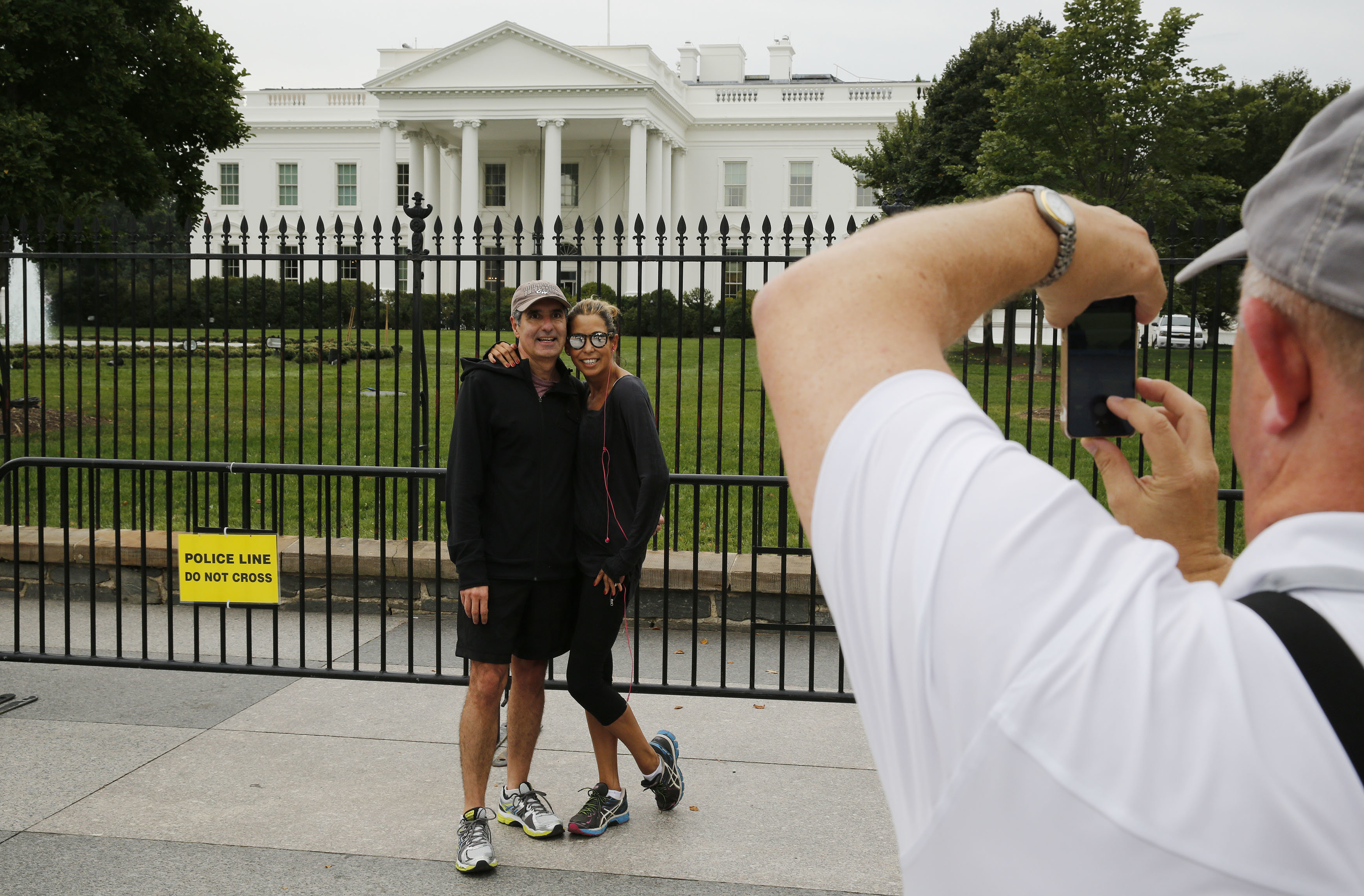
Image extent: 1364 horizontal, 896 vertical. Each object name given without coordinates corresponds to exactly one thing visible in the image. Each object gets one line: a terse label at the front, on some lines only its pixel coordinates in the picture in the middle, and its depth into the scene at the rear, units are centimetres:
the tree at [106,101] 1245
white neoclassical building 5066
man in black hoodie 410
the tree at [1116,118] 1709
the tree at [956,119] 2523
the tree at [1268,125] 3108
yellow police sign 463
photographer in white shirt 57
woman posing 417
